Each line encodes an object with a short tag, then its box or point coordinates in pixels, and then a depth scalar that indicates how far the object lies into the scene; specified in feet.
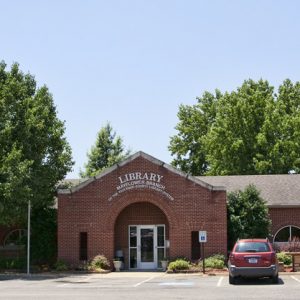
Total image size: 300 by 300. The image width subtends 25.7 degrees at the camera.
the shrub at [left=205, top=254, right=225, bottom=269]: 103.37
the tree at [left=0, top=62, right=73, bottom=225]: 102.94
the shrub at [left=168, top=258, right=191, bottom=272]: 103.50
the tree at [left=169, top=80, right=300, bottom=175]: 171.94
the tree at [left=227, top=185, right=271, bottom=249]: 112.68
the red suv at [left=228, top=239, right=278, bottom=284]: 77.20
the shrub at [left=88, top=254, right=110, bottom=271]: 107.45
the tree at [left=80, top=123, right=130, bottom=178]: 242.17
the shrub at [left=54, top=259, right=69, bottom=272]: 107.54
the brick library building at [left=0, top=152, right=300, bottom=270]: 109.40
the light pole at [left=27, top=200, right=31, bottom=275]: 103.25
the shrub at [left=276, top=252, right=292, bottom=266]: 103.76
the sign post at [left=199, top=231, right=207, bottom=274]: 99.55
